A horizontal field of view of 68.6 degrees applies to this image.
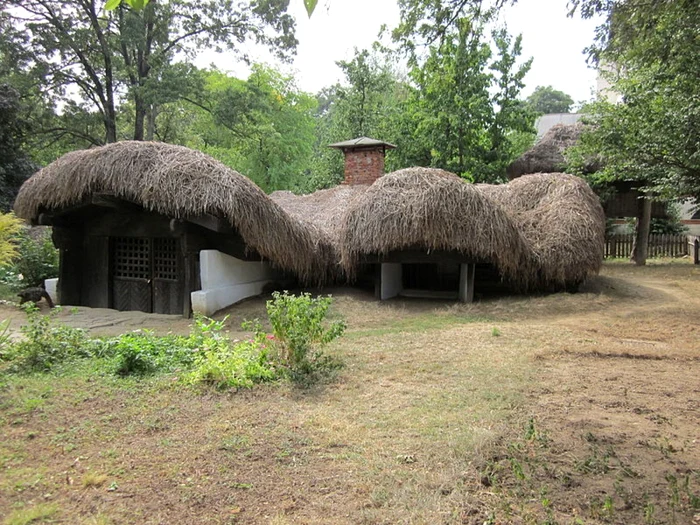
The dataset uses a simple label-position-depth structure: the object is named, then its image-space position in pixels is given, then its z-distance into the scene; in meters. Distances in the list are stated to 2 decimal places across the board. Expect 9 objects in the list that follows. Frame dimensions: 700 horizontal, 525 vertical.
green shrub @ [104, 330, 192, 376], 4.82
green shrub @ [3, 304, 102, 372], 4.92
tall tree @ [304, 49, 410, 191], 22.19
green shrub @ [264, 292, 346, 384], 4.70
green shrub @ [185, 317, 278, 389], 4.46
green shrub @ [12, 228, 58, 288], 11.42
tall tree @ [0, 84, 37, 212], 14.21
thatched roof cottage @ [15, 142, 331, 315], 8.27
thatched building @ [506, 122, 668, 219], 15.55
